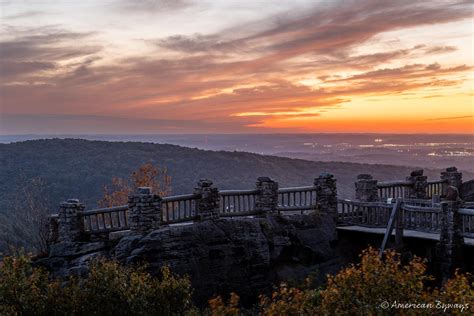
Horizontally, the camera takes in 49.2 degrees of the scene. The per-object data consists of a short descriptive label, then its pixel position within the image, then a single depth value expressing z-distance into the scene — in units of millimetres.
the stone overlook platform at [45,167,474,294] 23297
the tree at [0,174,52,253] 44172
